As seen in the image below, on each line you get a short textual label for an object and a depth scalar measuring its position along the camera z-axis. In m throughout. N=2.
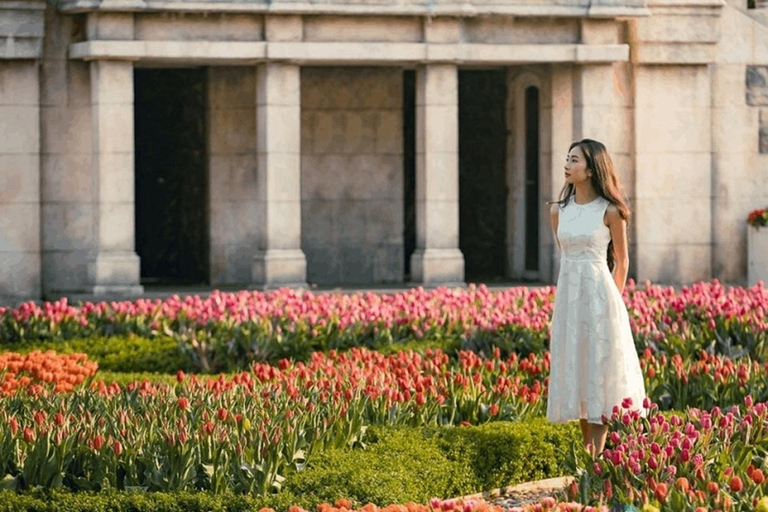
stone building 23.12
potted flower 25.06
